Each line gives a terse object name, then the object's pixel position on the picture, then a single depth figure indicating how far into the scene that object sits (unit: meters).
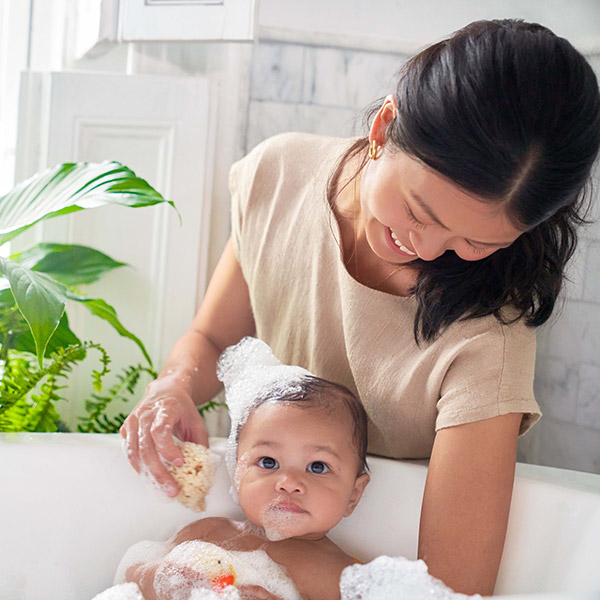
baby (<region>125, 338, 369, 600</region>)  0.97
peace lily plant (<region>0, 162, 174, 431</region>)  1.04
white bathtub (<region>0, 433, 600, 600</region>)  1.01
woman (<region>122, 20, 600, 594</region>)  0.73
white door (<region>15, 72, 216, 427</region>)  1.53
